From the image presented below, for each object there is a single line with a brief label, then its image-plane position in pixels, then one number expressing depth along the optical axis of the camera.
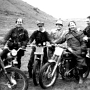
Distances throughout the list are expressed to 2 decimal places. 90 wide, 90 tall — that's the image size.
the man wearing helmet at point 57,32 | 6.88
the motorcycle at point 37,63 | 5.25
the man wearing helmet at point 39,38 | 6.07
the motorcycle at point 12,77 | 4.59
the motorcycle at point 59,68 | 5.13
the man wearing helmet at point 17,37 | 5.91
